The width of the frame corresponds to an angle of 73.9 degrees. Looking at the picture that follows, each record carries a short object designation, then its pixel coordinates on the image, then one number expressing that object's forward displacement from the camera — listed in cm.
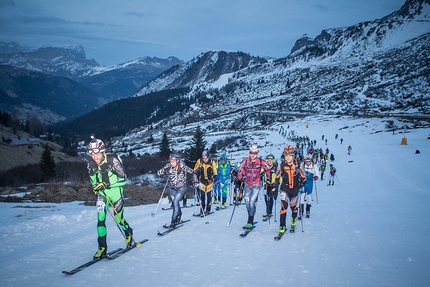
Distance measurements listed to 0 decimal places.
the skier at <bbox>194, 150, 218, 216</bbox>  1161
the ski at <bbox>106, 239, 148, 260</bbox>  648
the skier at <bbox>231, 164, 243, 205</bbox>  1093
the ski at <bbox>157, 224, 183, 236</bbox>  853
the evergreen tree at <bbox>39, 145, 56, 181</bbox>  4872
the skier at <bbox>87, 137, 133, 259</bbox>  645
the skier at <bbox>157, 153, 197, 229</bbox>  941
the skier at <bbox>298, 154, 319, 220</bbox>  1078
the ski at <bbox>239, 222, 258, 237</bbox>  835
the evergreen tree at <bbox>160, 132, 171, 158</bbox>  6388
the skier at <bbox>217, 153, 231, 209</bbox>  1417
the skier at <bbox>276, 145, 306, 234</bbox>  828
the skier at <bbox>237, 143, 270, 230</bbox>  892
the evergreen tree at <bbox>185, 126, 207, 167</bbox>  4216
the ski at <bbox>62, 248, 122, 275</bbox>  561
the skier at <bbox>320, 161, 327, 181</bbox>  2585
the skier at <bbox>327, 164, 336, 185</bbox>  2269
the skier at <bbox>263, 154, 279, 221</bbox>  1037
